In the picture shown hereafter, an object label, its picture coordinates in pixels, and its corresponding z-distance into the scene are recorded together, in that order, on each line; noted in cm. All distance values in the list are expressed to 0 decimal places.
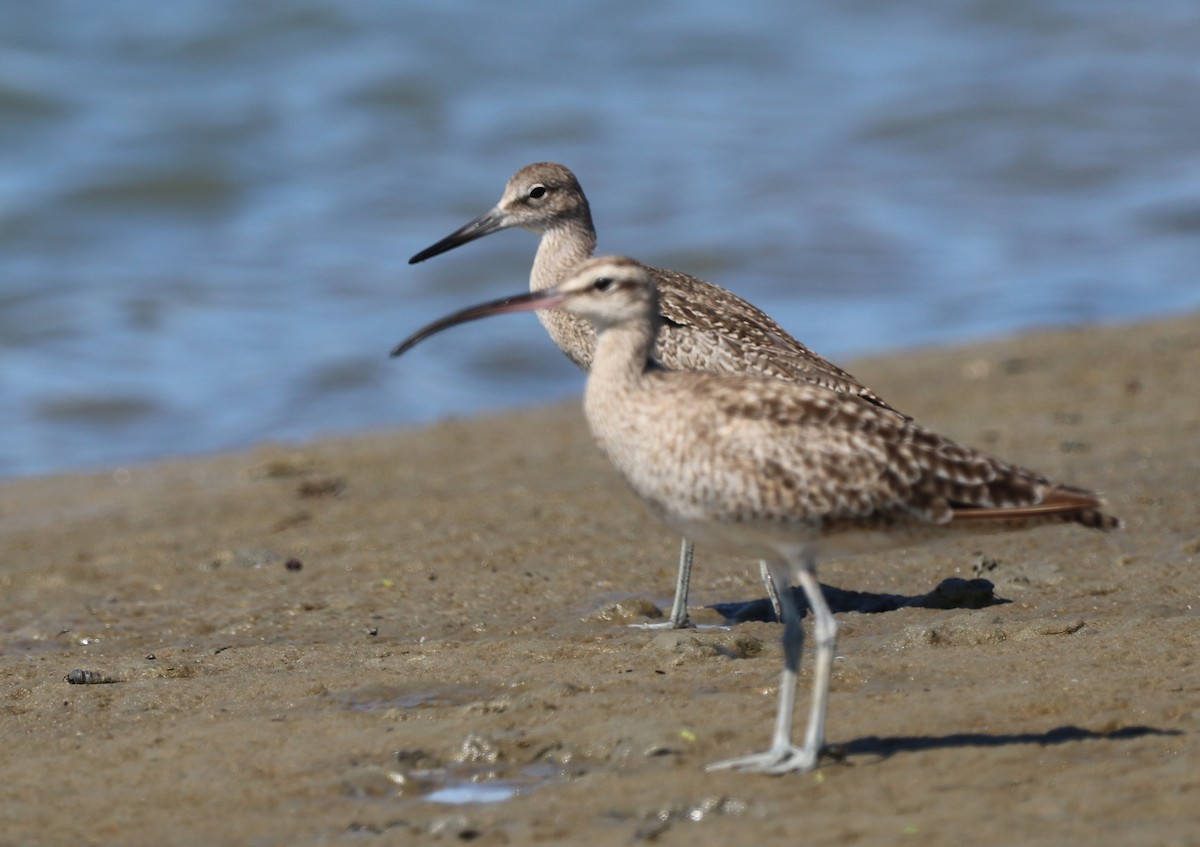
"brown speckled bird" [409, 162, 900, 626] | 1570
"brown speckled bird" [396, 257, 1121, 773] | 1057
